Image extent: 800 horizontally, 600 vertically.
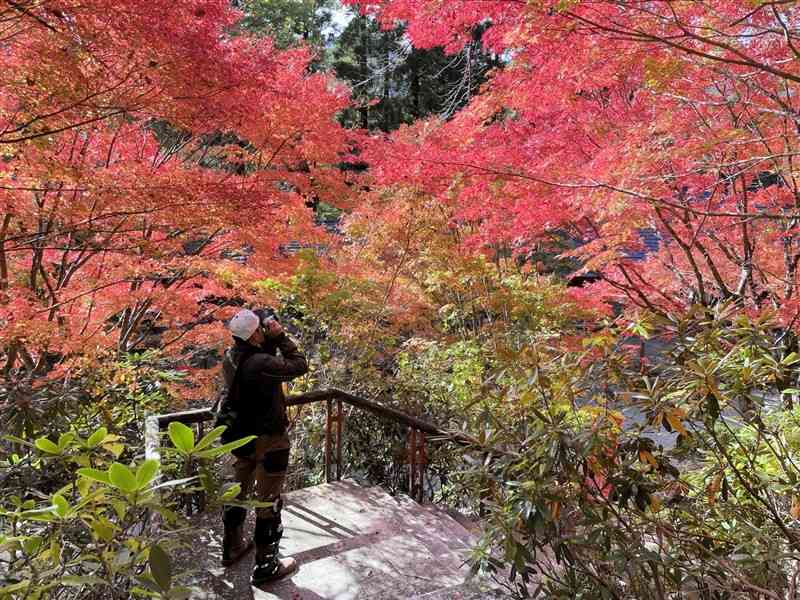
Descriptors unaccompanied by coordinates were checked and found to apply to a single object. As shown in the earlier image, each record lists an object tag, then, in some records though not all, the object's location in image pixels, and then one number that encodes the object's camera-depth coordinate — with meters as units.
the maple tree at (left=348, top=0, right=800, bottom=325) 3.80
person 3.24
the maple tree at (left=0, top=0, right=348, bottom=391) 3.25
